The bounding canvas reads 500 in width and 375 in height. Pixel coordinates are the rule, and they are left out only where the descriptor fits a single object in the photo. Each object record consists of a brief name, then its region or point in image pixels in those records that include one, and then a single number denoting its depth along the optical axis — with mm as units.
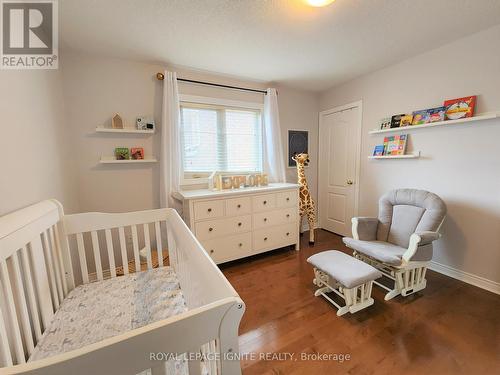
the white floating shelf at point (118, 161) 2152
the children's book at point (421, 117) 2234
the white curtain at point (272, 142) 2959
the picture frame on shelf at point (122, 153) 2209
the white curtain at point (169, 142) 2309
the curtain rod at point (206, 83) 2309
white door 3070
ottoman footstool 1603
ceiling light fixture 1392
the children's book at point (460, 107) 1937
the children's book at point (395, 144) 2463
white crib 500
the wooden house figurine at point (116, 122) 2160
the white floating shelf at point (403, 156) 2361
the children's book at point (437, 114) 2113
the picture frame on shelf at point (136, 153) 2289
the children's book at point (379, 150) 2661
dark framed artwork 3340
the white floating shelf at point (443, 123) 1815
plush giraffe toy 3029
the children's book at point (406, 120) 2377
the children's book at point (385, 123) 2578
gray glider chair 1845
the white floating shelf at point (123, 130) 2092
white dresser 2246
